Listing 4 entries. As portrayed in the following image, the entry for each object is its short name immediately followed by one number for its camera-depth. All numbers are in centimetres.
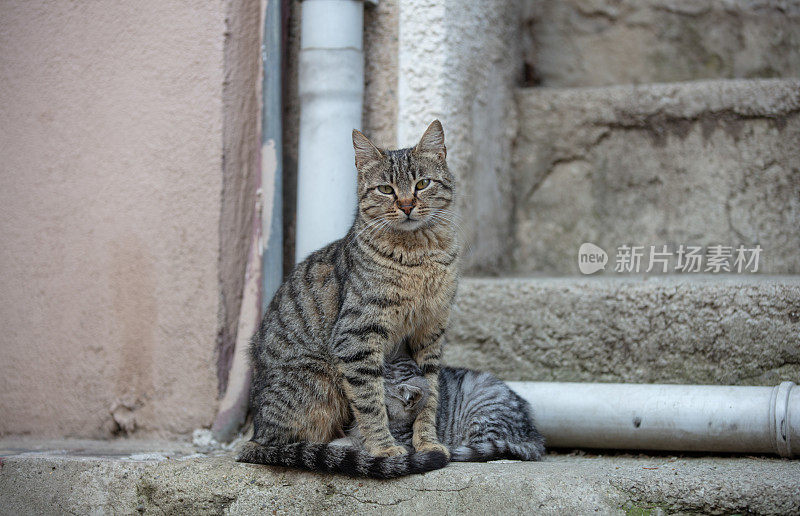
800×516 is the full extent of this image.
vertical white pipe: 399
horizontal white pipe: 319
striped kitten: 326
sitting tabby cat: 314
